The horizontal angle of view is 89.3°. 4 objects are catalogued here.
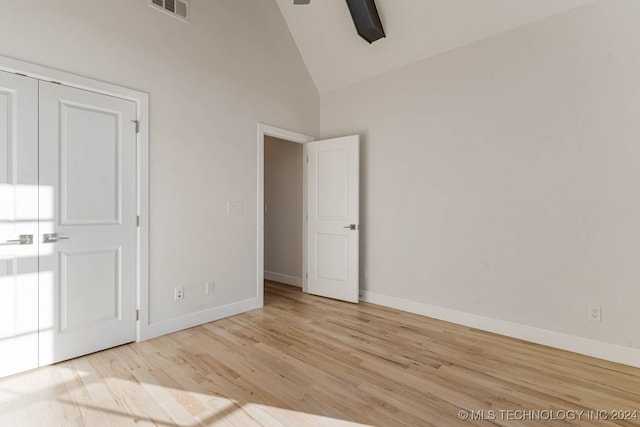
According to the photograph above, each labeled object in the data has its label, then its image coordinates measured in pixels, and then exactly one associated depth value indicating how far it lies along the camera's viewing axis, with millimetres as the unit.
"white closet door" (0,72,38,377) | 2312
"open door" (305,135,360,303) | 4285
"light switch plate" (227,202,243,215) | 3708
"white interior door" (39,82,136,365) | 2504
